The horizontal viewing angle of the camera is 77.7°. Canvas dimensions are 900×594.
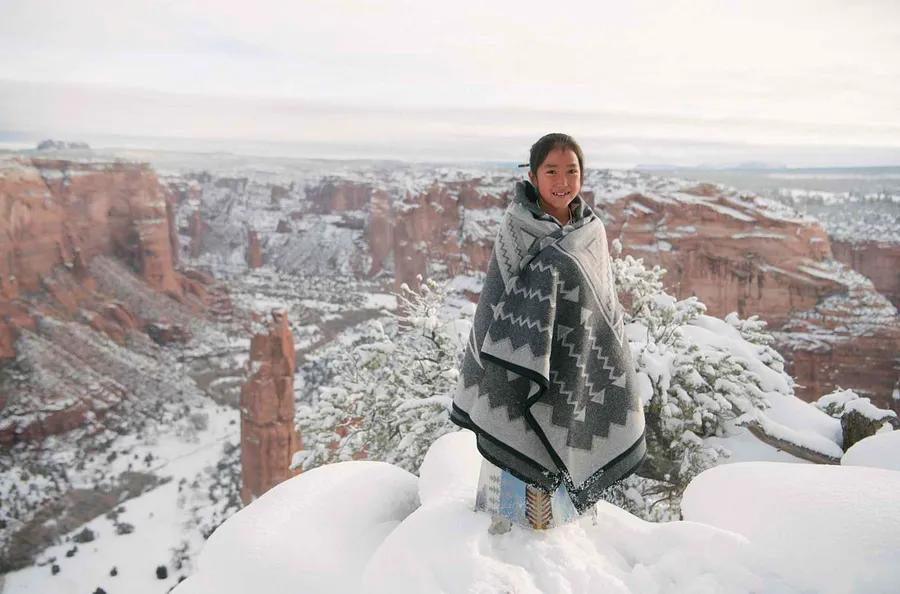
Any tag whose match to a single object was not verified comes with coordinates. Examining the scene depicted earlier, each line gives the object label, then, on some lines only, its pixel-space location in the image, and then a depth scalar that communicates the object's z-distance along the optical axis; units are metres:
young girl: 2.04
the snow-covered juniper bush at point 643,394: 4.92
